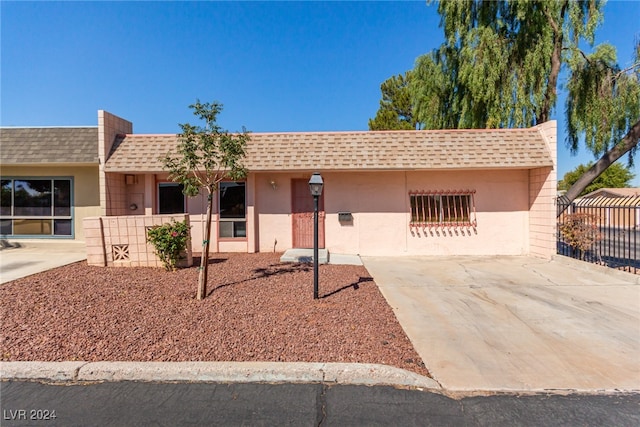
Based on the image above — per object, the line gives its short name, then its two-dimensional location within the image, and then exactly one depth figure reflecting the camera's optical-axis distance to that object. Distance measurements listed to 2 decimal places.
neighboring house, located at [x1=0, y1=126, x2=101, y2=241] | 10.55
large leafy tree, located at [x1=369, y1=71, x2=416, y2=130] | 20.56
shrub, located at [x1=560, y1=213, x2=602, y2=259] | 8.51
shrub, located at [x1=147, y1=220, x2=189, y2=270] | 7.23
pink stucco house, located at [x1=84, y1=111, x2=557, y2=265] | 9.85
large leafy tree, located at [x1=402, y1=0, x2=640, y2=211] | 10.98
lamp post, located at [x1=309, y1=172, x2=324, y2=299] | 5.33
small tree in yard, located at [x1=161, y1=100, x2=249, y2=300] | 5.25
